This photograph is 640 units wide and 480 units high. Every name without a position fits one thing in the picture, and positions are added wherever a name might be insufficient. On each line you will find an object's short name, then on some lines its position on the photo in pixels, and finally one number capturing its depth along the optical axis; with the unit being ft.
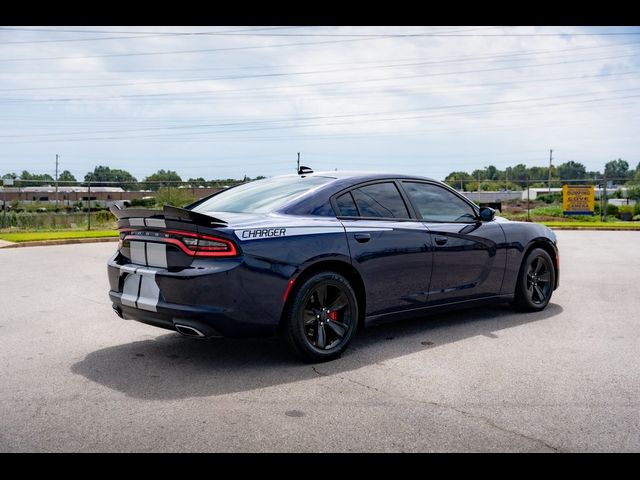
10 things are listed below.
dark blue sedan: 15.28
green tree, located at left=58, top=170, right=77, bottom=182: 247.40
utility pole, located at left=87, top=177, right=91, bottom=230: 72.54
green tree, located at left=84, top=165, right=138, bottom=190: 72.21
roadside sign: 97.50
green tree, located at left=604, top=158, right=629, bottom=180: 597.65
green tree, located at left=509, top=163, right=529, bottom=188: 427.62
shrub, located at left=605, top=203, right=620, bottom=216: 105.38
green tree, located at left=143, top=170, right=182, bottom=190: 80.12
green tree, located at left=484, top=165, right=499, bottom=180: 380.72
